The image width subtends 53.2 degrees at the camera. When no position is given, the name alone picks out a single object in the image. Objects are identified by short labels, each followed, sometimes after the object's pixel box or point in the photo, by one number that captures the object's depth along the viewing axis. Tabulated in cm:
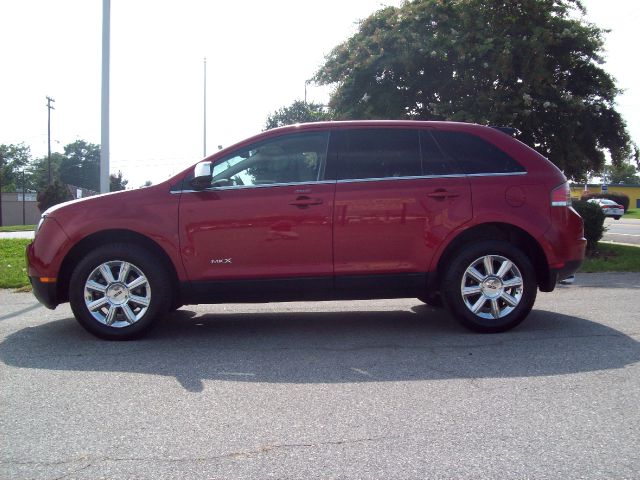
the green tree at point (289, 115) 3553
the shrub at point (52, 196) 3266
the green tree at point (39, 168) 9800
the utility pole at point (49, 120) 5574
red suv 581
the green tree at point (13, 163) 9038
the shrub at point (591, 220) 1232
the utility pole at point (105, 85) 1244
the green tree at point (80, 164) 9881
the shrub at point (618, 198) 5436
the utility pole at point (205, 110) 3600
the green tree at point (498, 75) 1398
